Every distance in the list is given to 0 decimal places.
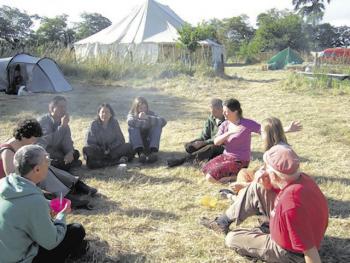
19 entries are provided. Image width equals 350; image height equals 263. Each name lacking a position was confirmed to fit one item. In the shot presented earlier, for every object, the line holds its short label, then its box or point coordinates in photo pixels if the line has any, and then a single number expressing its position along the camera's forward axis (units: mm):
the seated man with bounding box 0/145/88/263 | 2553
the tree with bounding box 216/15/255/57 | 67794
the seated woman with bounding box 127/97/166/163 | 6359
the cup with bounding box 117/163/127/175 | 5834
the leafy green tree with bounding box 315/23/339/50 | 65506
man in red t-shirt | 2713
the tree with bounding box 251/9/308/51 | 49344
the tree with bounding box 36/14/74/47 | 65125
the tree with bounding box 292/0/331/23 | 47656
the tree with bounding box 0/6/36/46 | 60872
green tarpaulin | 29606
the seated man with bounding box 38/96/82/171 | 5594
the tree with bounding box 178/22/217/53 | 22891
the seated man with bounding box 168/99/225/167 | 5930
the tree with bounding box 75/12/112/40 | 69981
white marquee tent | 28281
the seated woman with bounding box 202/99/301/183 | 5199
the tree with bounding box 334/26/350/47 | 69812
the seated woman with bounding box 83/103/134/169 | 5945
